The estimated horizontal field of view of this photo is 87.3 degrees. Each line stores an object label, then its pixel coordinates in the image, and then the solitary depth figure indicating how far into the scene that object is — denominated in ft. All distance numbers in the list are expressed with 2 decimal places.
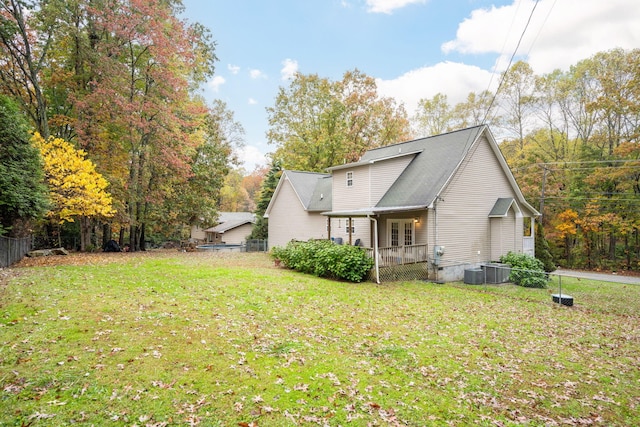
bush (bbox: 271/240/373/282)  47.19
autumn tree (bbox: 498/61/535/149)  94.68
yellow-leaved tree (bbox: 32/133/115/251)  51.19
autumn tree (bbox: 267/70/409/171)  108.58
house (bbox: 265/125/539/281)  52.42
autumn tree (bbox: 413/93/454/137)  115.55
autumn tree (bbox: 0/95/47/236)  42.27
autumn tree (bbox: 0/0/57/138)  55.67
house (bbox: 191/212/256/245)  134.62
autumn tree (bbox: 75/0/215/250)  64.44
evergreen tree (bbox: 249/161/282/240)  105.81
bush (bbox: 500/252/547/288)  51.52
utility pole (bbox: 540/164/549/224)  83.80
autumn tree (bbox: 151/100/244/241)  95.09
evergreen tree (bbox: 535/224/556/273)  64.54
